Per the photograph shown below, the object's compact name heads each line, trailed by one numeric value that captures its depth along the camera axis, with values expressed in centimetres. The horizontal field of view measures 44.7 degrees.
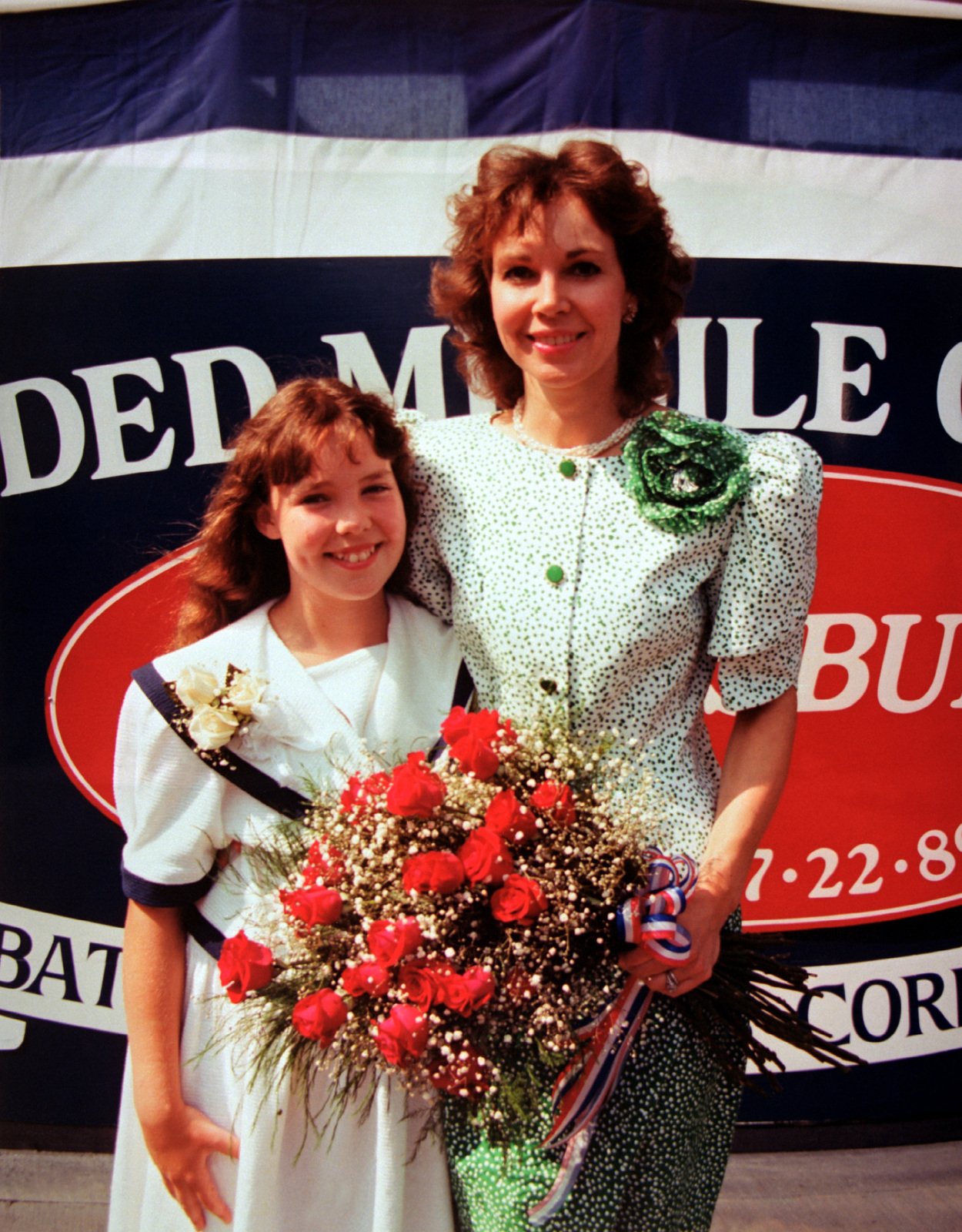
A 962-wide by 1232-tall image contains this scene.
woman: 160
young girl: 163
